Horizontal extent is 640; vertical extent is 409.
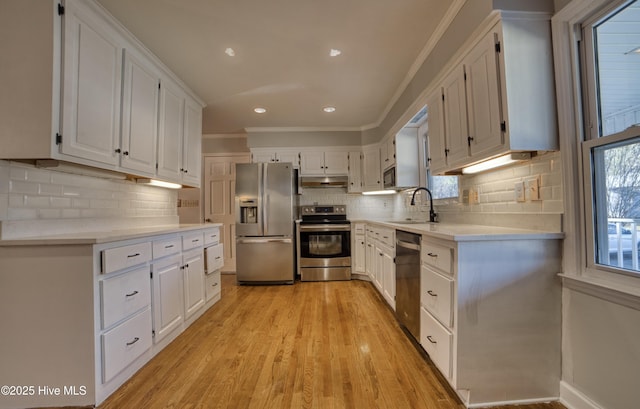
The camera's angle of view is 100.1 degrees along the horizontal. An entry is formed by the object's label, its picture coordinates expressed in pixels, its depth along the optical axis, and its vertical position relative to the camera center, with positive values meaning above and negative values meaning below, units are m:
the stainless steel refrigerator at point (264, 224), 3.85 -0.15
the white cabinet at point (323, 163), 4.37 +0.81
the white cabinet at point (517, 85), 1.46 +0.69
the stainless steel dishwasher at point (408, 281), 1.94 -0.55
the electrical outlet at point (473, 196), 2.20 +0.11
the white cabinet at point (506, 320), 1.41 -0.59
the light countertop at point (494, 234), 1.41 -0.13
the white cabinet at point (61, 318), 1.40 -0.54
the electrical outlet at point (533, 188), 1.57 +0.12
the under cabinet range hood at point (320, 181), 4.30 +0.51
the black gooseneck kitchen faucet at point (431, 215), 2.84 -0.05
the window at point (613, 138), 1.17 +0.31
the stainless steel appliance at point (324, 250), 3.97 -0.57
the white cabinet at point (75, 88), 1.52 +0.83
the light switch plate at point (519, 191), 1.68 +0.11
